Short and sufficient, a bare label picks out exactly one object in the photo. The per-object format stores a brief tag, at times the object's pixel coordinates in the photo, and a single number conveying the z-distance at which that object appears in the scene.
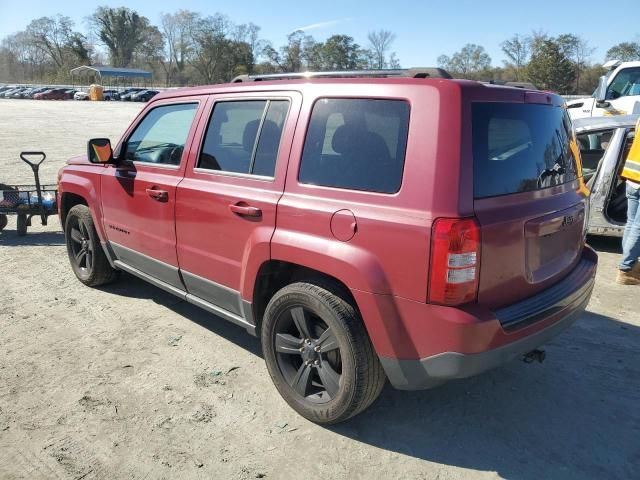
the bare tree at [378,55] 89.69
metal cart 6.80
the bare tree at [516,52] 71.44
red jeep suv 2.40
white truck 10.92
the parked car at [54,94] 65.69
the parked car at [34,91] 67.62
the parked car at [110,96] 66.65
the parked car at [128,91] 66.76
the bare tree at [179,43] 112.62
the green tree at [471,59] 79.94
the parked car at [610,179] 6.05
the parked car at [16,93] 68.06
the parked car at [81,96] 66.44
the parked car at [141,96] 62.44
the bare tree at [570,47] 61.30
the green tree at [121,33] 114.81
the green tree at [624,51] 56.34
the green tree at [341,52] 90.38
